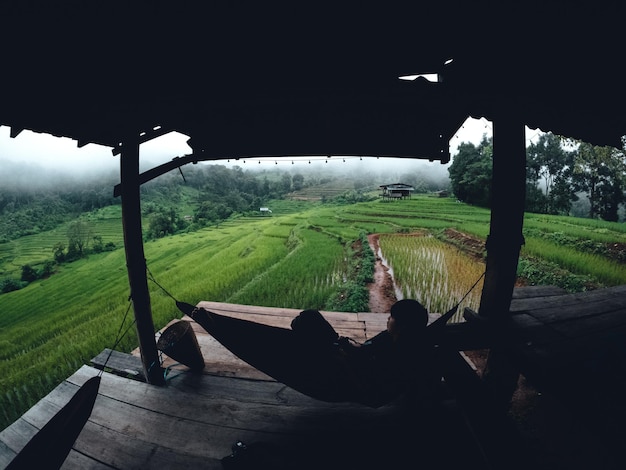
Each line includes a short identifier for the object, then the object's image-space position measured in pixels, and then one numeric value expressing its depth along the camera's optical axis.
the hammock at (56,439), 1.33
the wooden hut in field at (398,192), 40.31
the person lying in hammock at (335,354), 1.67
